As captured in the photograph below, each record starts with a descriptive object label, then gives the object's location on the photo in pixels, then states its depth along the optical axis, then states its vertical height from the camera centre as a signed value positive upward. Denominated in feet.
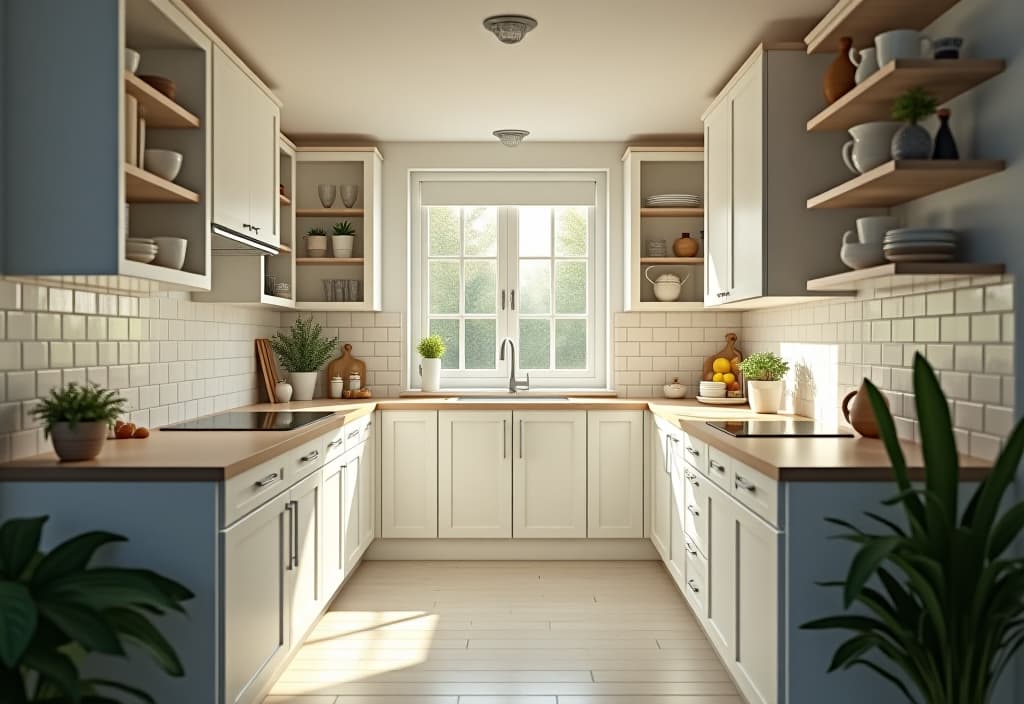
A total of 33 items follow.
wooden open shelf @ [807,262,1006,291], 7.75 +0.81
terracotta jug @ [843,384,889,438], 9.71 -0.70
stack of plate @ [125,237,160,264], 8.82 +1.10
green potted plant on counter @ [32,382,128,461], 8.04 -0.68
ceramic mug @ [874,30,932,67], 8.25 +3.09
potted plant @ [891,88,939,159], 8.14 +2.25
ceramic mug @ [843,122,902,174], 8.80 +2.26
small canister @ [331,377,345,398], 17.10 -0.66
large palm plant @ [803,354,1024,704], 6.43 -1.73
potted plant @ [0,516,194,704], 5.50 -1.80
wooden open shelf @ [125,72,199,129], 8.71 +2.79
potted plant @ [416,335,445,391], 17.47 -0.15
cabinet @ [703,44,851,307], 11.26 +2.42
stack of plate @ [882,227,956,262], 8.09 +1.09
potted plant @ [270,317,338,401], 16.72 -0.05
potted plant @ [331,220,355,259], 17.21 +2.34
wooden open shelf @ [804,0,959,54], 8.87 +3.75
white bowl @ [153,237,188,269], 9.57 +1.15
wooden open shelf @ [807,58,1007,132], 7.81 +2.72
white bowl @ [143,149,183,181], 9.57 +2.19
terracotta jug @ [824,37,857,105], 9.75 +3.32
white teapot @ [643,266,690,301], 17.08 +1.39
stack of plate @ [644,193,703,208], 16.96 +3.15
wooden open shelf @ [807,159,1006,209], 7.91 +1.80
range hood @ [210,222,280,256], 11.10 +1.59
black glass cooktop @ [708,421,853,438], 10.42 -0.98
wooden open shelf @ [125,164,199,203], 8.68 +1.83
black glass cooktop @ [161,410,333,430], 11.29 -0.98
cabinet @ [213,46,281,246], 11.00 +2.89
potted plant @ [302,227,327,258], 17.22 +2.30
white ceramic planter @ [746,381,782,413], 13.98 -0.68
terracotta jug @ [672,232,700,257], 17.16 +2.25
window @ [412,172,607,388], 18.40 +1.41
